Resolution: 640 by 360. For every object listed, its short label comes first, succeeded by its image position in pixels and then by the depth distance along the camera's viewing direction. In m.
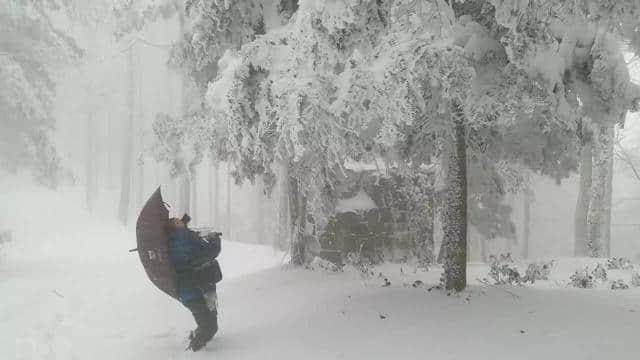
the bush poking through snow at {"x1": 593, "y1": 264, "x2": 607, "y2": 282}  9.80
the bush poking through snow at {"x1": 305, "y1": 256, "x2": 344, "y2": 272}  10.15
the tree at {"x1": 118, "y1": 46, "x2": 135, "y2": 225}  30.95
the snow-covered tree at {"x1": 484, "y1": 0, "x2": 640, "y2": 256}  5.92
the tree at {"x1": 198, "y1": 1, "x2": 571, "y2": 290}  5.93
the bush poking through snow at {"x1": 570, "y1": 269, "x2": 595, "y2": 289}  8.85
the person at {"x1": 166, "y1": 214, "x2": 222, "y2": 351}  6.05
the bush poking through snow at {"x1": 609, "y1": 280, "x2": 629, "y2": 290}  8.55
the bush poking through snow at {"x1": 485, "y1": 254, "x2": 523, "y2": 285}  9.05
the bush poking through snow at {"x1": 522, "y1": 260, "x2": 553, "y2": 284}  9.86
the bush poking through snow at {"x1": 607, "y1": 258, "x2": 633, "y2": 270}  11.18
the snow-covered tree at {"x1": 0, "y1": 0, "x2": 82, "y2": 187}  15.13
